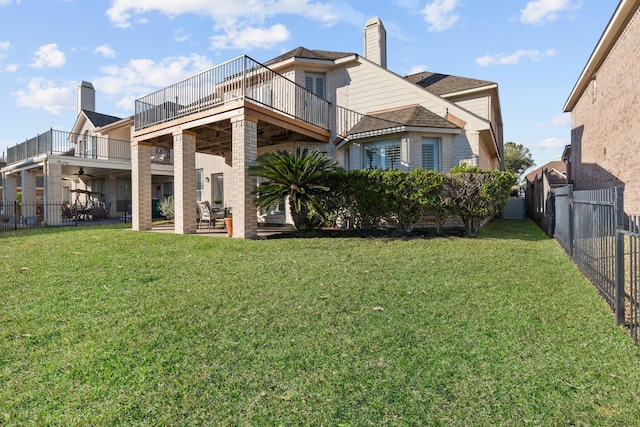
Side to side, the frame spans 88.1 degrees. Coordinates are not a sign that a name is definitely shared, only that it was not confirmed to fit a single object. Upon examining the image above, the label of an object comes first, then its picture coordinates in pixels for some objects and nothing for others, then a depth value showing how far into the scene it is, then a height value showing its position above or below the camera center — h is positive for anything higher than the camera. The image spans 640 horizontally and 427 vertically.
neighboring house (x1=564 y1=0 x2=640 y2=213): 10.25 +3.91
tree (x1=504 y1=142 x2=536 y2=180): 55.66 +8.78
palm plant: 9.19 +0.92
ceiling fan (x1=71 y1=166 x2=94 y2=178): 19.52 +2.50
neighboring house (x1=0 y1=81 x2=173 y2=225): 16.88 +2.68
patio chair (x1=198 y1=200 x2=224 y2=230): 12.76 -0.10
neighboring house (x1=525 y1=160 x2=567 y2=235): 11.38 +0.42
